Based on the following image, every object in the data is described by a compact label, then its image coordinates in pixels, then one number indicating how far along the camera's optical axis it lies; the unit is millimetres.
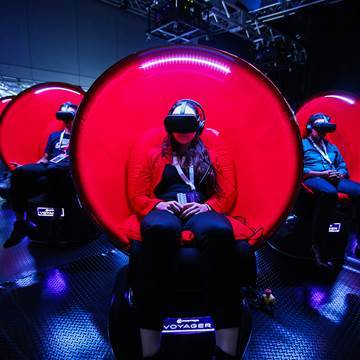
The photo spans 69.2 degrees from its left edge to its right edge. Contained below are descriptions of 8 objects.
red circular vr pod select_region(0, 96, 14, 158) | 4245
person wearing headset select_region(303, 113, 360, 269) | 1985
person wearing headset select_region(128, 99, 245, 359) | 1093
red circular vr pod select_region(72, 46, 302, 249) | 1376
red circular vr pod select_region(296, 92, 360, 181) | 2438
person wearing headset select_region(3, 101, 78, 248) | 2211
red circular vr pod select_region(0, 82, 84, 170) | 2725
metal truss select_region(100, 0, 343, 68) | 4629
